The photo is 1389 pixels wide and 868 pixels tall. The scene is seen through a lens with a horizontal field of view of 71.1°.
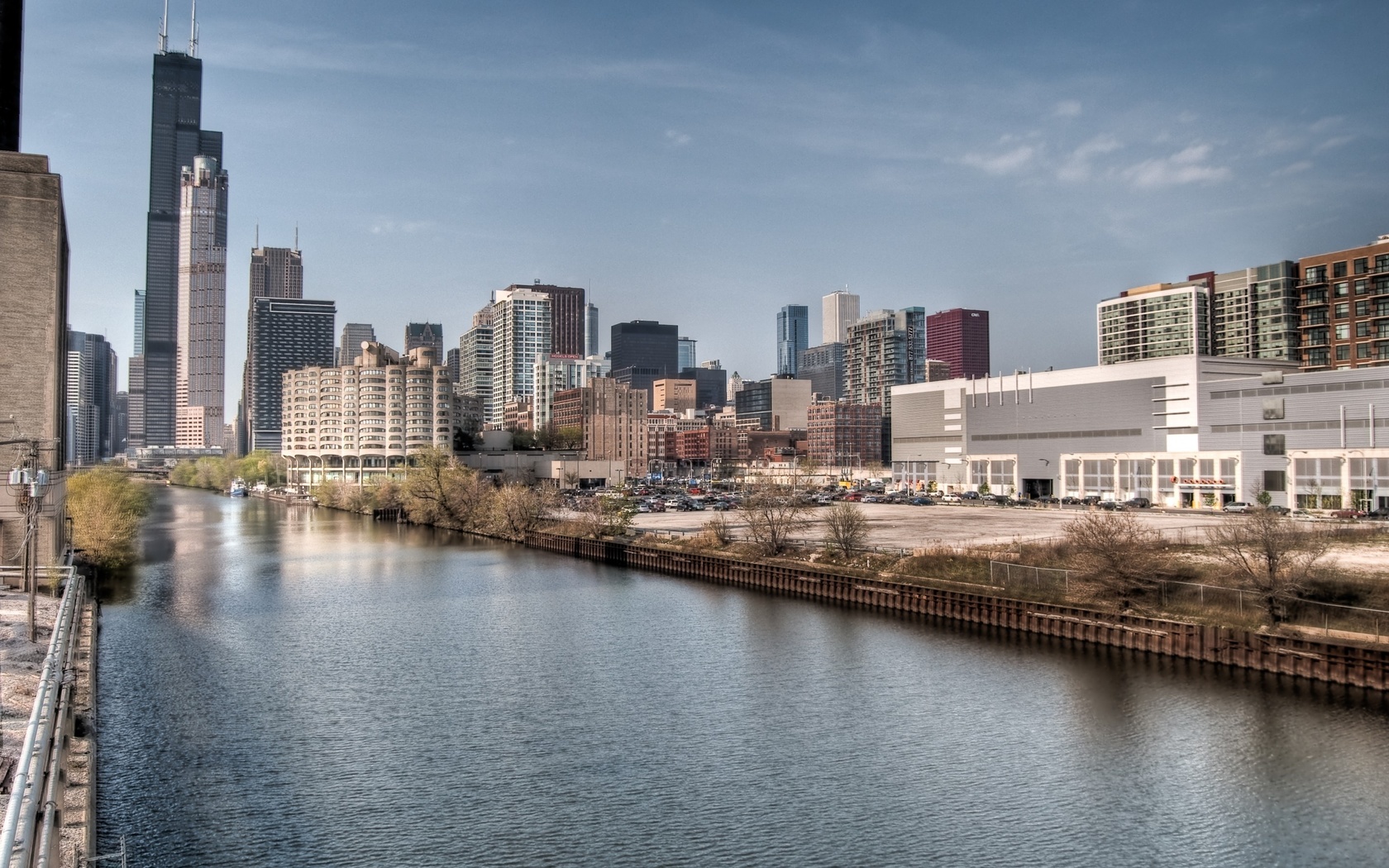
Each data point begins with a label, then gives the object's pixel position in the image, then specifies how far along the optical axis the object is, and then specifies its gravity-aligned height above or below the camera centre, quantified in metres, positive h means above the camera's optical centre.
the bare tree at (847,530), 60.62 -3.84
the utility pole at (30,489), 28.36 -0.78
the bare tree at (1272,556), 37.62 -3.54
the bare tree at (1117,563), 42.31 -4.12
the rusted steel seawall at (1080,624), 33.91 -6.78
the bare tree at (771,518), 66.00 -3.38
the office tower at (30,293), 45.59 +8.39
